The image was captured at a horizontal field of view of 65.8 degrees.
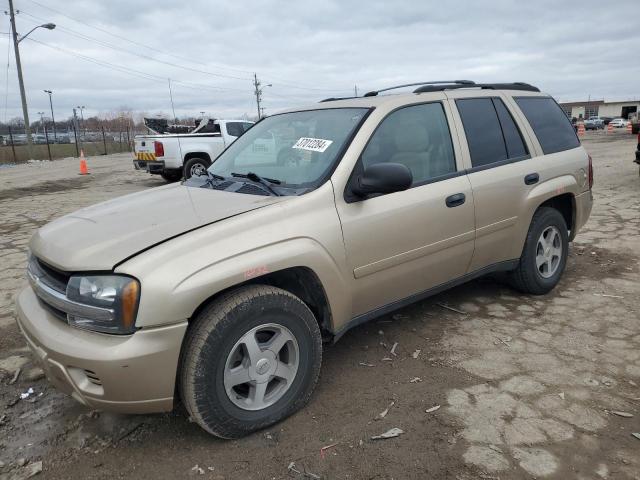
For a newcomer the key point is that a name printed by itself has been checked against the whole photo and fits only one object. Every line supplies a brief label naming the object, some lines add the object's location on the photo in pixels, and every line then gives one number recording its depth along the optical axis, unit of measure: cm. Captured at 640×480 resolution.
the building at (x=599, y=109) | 8981
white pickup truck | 1249
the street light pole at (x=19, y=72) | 2498
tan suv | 225
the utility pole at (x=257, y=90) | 6600
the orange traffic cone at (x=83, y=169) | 1764
